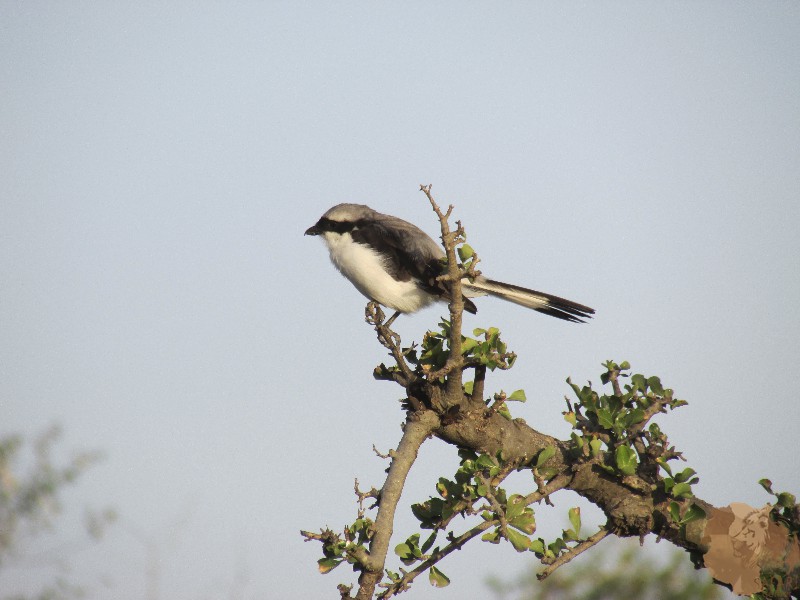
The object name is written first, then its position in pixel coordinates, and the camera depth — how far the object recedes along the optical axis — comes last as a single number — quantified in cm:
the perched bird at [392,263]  1168
